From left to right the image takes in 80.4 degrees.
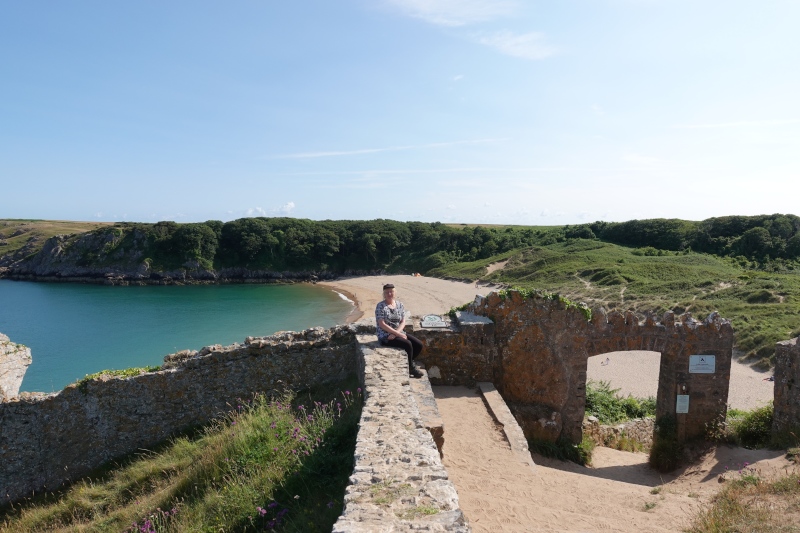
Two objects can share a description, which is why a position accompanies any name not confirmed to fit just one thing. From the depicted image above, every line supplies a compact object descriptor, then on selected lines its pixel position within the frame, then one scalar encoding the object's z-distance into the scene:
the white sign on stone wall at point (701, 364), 9.77
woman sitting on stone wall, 7.95
